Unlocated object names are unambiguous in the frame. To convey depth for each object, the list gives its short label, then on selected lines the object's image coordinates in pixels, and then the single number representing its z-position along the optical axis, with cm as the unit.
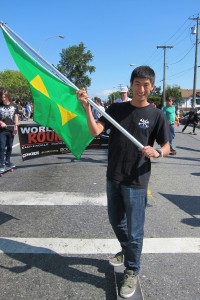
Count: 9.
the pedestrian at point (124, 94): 989
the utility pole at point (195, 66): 4006
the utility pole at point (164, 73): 5725
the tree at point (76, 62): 7525
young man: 319
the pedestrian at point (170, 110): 1200
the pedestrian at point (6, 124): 852
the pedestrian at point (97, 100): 1438
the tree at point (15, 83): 9556
